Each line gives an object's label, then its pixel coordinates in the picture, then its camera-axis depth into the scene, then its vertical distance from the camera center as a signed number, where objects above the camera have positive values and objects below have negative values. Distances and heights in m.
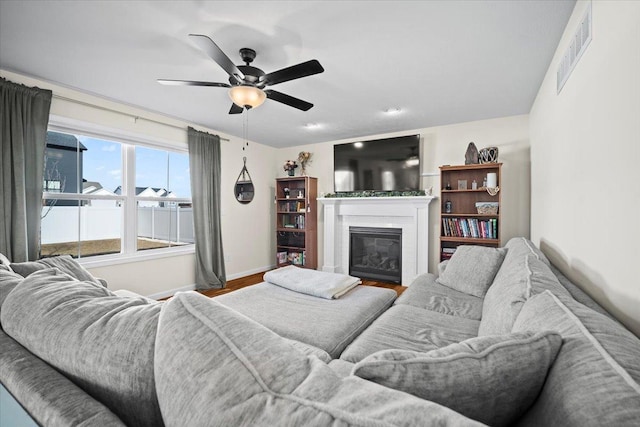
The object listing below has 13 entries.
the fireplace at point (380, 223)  4.22 -0.28
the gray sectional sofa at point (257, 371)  0.45 -0.32
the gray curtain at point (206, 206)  4.06 +0.01
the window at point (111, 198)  3.03 +0.12
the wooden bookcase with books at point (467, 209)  3.64 -0.06
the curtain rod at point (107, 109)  2.88 +1.12
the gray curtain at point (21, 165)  2.49 +0.40
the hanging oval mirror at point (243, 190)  4.79 +0.29
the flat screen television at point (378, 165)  4.27 +0.65
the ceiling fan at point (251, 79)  1.94 +0.95
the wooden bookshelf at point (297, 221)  5.09 -0.29
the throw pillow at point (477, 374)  0.59 -0.36
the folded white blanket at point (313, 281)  2.16 -0.62
